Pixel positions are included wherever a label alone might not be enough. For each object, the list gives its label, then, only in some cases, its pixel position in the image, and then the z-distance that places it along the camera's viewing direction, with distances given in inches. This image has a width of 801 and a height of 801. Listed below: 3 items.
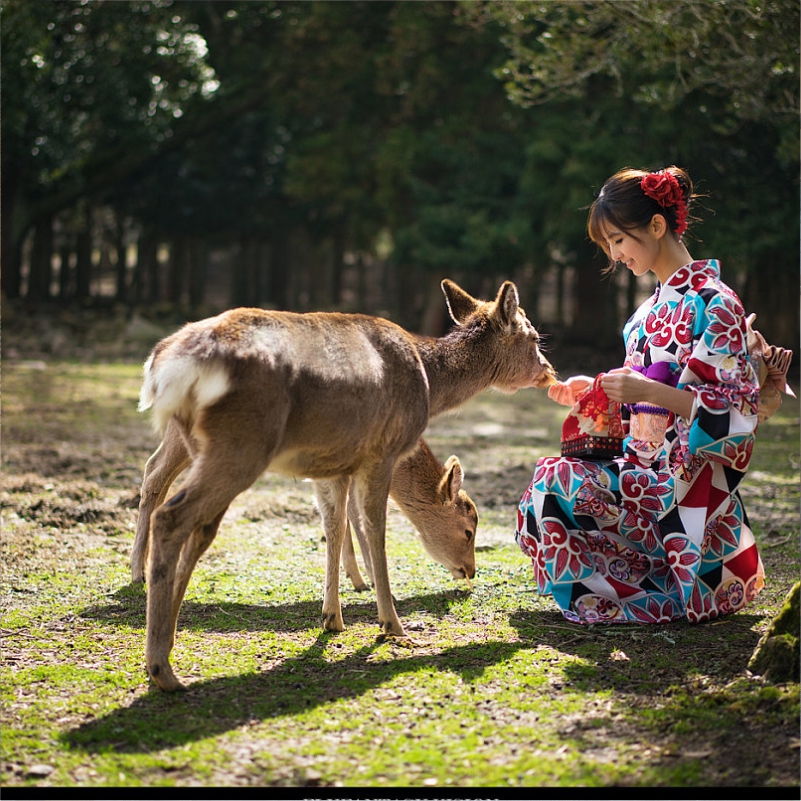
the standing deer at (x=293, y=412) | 148.1
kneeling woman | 173.9
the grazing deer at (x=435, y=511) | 220.1
